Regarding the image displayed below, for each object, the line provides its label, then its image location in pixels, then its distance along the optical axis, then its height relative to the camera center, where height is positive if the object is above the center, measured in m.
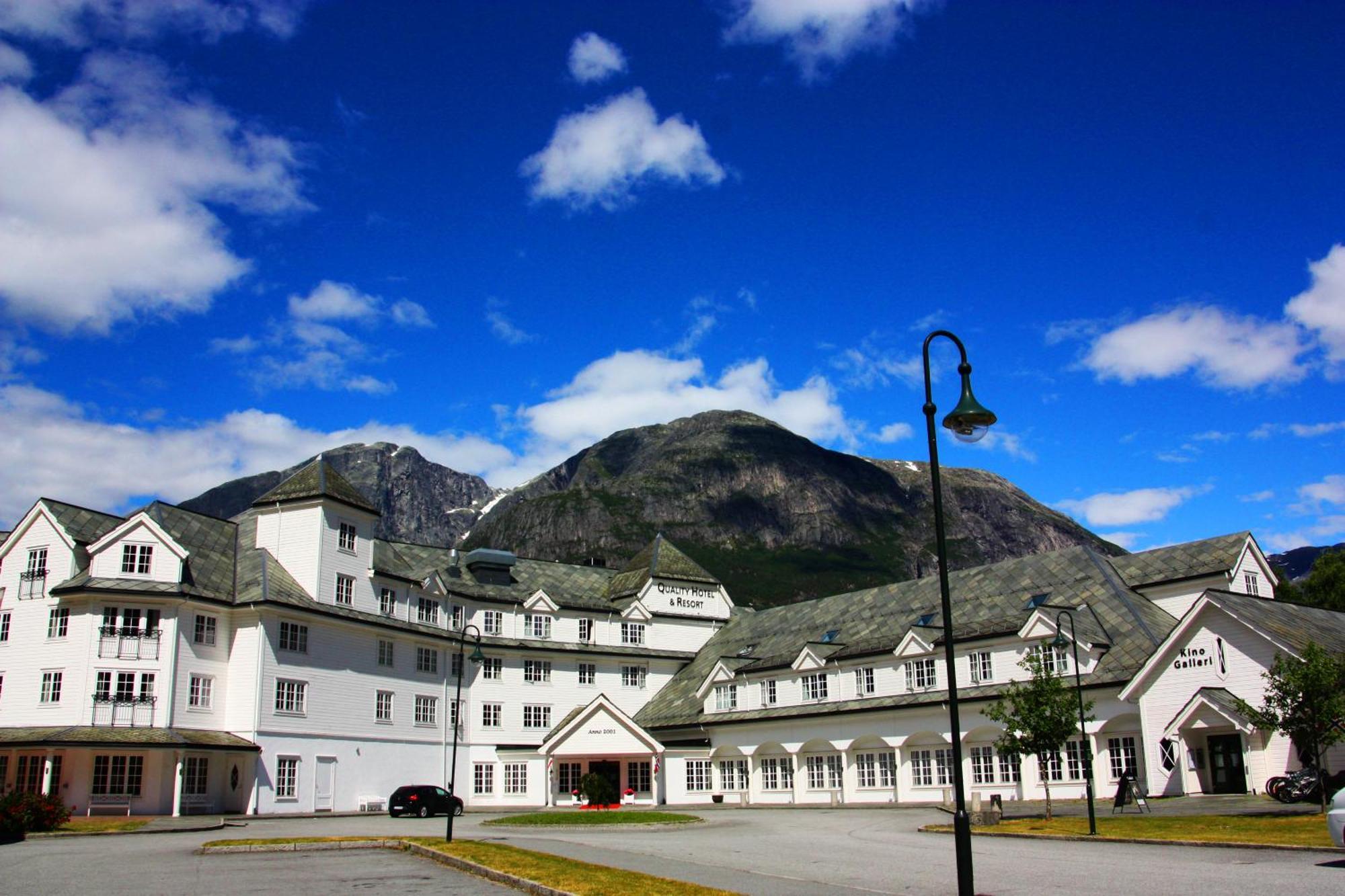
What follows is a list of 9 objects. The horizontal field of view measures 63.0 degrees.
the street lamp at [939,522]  13.30 +2.71
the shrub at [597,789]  52.28 -2.88
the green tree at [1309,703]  28.77 +0.30
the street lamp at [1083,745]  28.25 -0.77
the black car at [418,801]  45.69 -2.89
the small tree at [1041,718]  32.72 +0.04
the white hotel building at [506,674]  42.19 +2.32
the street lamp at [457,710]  28.21 +0.96
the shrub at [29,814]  31.27 -2.27
